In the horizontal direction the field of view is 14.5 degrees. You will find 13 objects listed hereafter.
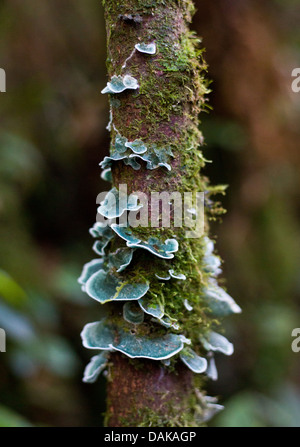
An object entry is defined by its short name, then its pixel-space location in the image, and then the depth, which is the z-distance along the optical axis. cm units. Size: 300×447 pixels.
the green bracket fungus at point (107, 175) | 94
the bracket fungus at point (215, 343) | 91
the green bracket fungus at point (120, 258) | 88
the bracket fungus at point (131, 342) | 87
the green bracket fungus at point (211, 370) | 93
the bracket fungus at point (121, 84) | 87
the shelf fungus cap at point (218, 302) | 93
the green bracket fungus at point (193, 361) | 89
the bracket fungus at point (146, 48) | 87
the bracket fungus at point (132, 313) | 88
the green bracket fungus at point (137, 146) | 87
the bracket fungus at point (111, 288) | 87
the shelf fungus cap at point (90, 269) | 93
